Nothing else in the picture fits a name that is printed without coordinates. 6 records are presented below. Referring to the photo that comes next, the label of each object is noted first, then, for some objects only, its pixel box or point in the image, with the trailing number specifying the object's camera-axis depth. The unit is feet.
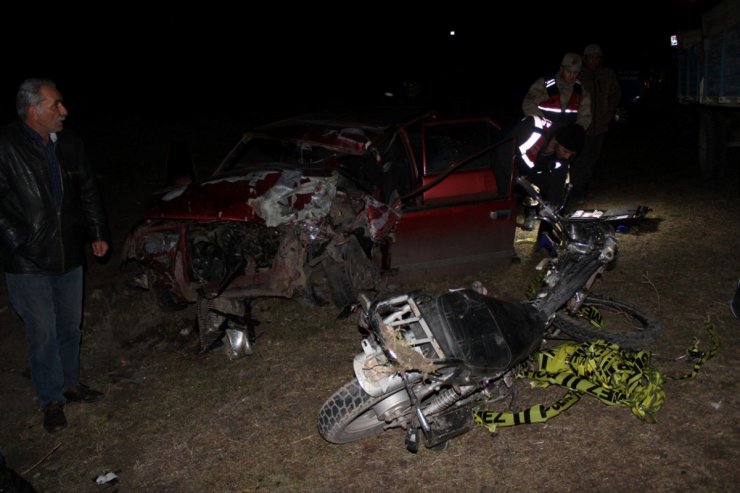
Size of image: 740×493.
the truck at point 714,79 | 20.88
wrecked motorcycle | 8.64
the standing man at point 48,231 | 10.93
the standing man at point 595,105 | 22.33
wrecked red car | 14.57
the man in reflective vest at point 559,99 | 18.49
